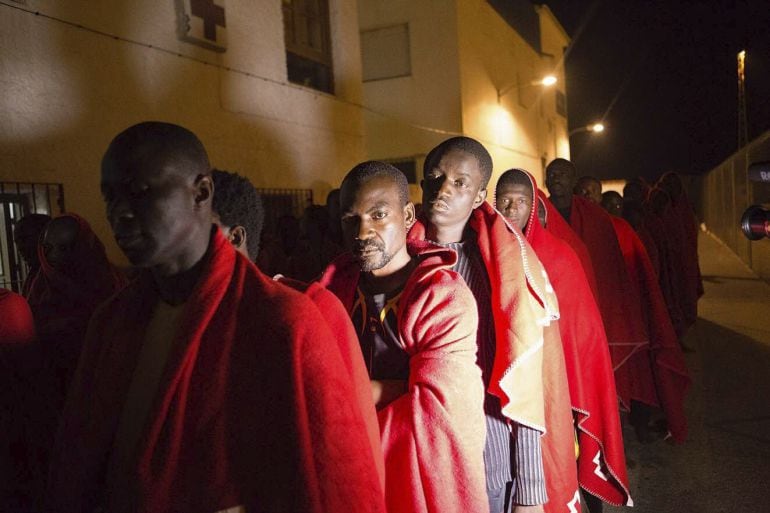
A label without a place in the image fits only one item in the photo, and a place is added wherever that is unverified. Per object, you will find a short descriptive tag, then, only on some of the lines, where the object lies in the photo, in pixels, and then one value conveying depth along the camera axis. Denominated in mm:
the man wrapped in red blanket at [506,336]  2375
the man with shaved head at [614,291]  4184
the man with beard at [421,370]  1918
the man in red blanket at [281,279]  1643
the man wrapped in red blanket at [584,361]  3107
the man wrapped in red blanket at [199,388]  1379
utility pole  18984
